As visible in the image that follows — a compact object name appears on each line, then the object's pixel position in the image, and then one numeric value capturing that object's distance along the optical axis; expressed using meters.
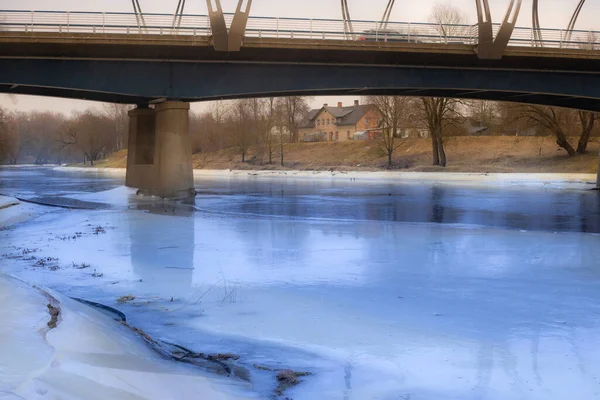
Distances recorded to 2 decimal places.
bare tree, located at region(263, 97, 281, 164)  96.95
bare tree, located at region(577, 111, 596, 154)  72.81
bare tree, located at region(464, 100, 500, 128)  87.75
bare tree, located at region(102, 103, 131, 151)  109.94
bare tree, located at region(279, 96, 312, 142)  112.38
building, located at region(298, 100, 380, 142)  149.62
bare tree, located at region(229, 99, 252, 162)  98.31
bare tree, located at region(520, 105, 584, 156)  70.56
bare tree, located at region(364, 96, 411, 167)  78.06
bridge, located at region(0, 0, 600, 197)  35.47
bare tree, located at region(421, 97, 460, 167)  73.06
